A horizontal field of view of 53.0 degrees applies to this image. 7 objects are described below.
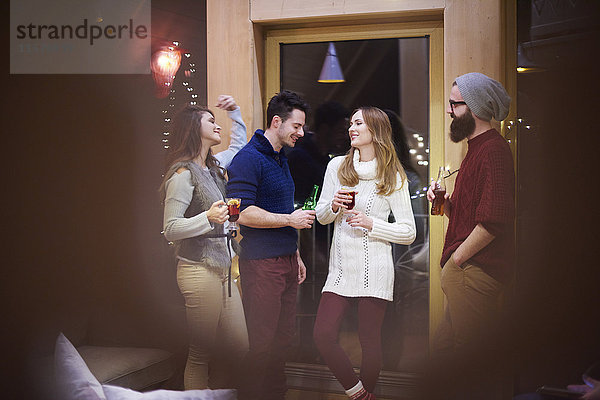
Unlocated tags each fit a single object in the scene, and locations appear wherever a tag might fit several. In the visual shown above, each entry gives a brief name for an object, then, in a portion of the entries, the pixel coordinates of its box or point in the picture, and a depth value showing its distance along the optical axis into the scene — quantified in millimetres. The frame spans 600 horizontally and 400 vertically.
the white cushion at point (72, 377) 2707
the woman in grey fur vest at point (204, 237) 3445
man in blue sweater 3363
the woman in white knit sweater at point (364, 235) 3213
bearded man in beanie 3057
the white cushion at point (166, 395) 2740
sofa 2723
